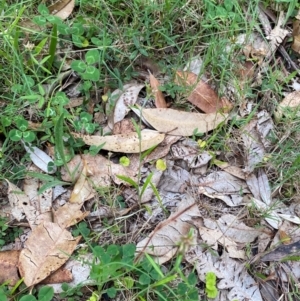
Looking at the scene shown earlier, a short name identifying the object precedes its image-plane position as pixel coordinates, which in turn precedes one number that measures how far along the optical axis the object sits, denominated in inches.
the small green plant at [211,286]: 17.0
